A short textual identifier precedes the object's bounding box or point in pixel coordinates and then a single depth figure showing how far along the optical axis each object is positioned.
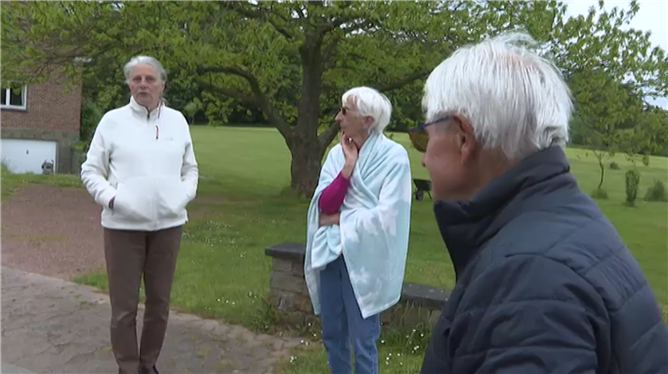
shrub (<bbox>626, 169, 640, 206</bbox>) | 27.38
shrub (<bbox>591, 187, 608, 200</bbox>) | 28.72
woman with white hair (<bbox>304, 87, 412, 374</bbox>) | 3.86
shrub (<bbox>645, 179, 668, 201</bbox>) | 29.94
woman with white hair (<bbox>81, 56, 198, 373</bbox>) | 4.26
